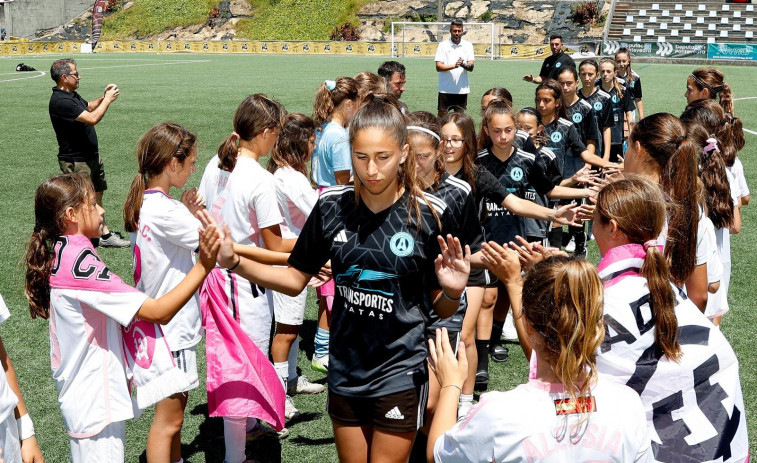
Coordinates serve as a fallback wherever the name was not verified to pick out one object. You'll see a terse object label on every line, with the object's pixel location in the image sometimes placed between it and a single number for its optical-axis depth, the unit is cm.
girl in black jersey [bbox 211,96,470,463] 328
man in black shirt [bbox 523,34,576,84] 1413
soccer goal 4578
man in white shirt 1525
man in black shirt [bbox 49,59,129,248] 962
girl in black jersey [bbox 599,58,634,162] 1115
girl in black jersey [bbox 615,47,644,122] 1304
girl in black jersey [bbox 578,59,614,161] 1021
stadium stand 4372
